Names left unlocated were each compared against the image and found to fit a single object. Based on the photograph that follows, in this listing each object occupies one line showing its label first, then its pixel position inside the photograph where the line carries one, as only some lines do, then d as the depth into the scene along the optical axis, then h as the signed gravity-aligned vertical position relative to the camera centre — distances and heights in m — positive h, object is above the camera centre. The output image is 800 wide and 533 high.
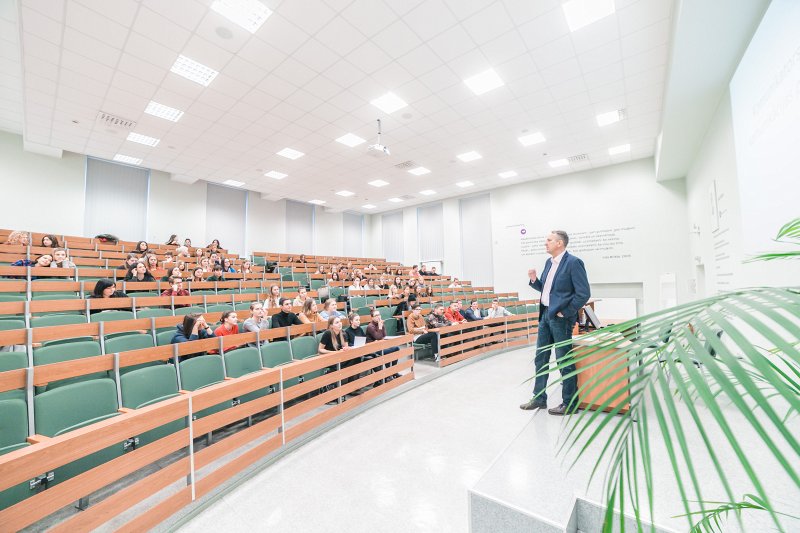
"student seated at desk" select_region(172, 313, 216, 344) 3.26 -0.37
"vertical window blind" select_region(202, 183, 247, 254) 10.12 +2.16
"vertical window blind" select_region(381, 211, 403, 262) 13.58 +1.96
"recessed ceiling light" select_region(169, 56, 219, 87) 4.71 +2.99
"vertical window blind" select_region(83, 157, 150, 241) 8.18 +2.20
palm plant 0.39 -0.11
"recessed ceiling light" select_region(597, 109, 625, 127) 6.20 +2.92
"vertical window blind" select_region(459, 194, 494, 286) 11.21 +1.41
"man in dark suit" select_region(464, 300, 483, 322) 6.38 -0.54
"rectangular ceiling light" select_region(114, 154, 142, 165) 7.74 +2.92
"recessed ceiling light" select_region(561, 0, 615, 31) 3.87 +3.00
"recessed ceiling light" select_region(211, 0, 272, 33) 3.81 +3.04
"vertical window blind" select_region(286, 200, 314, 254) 11.93 +2.07
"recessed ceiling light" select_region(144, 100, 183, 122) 5.70 +2.94
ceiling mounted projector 5.85 +2.24
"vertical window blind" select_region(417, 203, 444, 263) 12.45 +1.87
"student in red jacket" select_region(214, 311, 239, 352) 3.64 -0.37
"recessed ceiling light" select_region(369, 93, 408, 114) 5.63 +2.97
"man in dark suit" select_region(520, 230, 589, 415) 2.40 -0.11
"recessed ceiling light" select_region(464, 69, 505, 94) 5.14 +2.99
